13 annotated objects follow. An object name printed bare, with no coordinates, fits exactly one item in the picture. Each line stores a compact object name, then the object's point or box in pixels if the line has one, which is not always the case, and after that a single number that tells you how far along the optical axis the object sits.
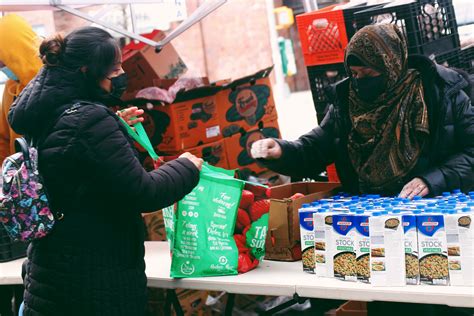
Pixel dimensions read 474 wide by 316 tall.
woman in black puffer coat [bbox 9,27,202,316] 2.65
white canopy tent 4.09
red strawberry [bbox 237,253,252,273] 3.14
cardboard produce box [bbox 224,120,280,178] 5.25
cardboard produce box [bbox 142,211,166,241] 4.49
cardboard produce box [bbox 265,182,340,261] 3.22
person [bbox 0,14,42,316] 4.16
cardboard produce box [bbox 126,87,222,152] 4.94
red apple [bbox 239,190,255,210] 3.24
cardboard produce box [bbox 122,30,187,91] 5.18
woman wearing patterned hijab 3.18
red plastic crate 4.11
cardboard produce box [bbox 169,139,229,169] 5.04
